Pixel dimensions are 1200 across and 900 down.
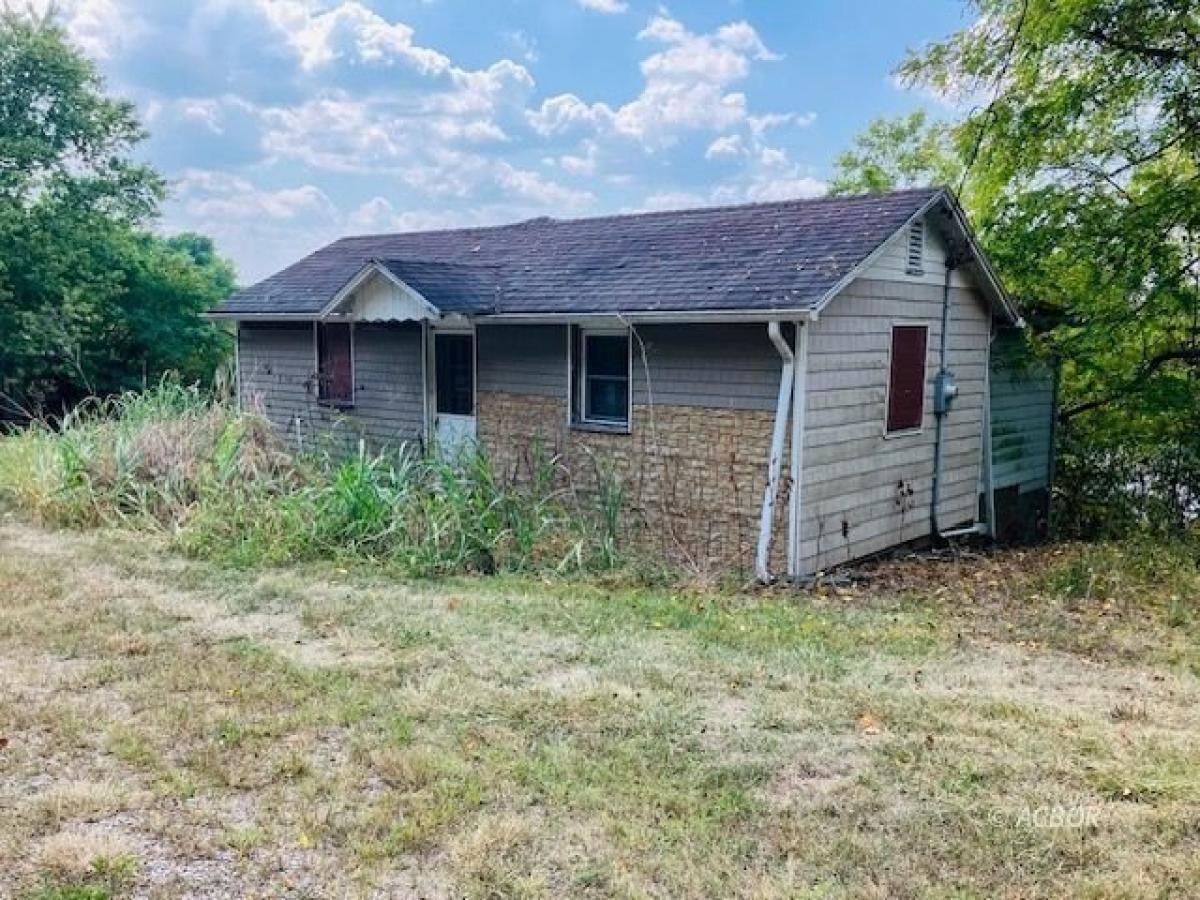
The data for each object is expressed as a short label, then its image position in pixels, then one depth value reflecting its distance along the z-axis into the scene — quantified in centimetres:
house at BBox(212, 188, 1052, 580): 866
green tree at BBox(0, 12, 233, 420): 2020
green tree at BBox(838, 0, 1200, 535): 1059
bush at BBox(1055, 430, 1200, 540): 1270
